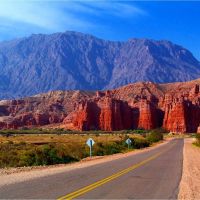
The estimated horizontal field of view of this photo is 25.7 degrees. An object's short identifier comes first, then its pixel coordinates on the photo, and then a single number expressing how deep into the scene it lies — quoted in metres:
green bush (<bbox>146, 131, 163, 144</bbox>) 96.60
